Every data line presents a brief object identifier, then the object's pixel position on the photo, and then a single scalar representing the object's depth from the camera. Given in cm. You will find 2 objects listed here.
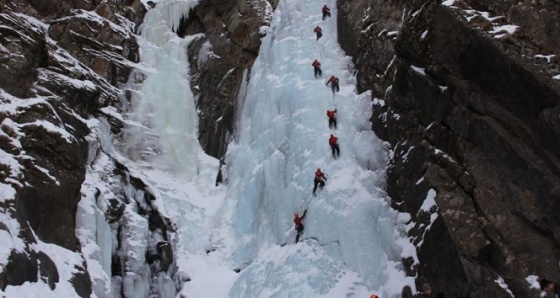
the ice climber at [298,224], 1694
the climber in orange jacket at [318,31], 2294
